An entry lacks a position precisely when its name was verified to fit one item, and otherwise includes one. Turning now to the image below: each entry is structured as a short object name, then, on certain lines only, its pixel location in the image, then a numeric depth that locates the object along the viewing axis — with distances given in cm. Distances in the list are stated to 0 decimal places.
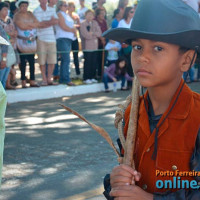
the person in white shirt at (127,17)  1176
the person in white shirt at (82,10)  1406
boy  212
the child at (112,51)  1200
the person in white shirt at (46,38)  1069
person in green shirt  258
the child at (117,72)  1152
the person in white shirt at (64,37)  1120
